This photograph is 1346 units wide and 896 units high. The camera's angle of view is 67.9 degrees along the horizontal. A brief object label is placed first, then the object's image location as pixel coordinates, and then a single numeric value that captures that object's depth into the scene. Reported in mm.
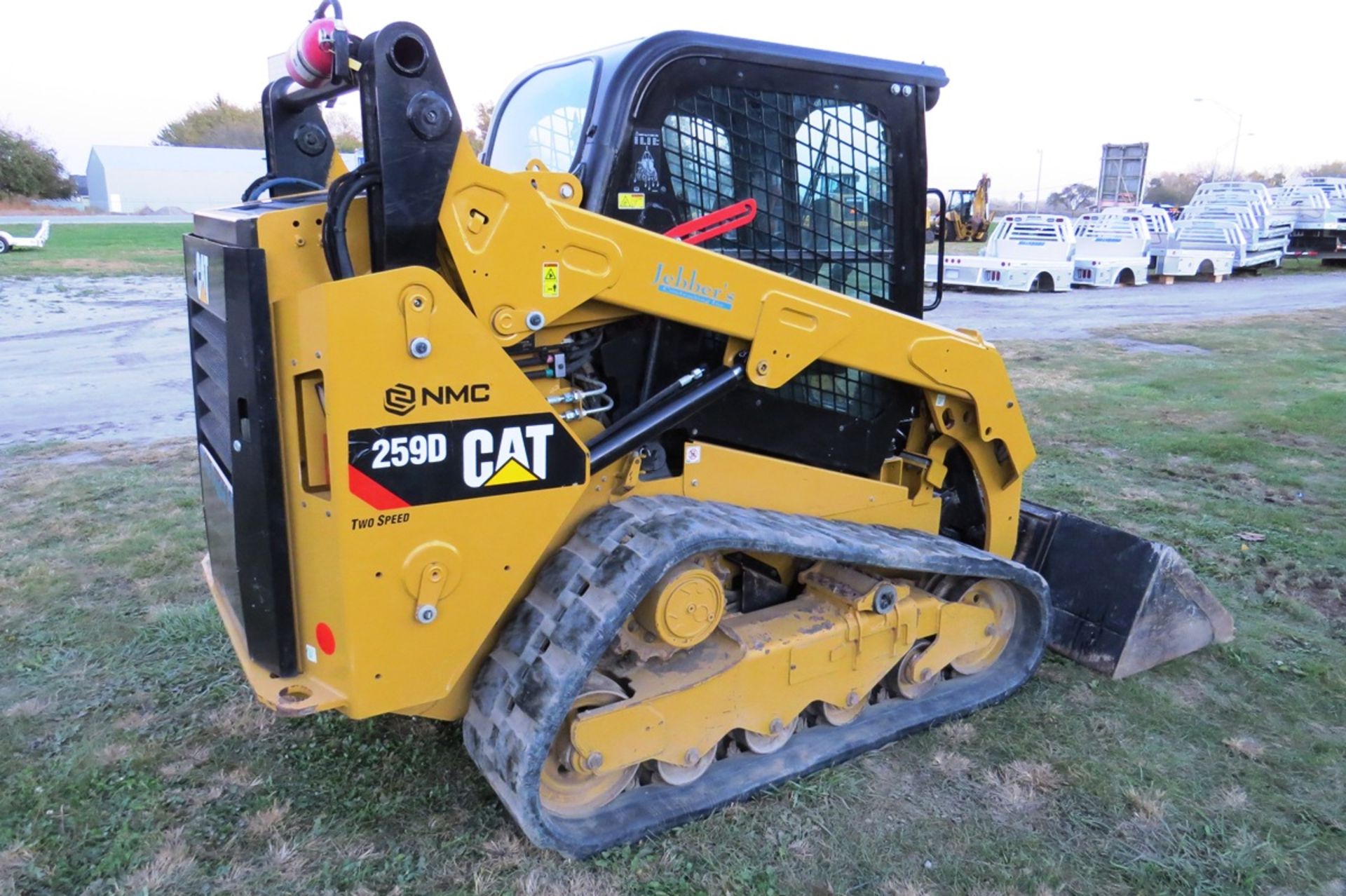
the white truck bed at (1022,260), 20103
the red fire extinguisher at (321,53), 2621
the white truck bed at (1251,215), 24984
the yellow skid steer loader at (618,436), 2699
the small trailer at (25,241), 25359
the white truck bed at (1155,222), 24797
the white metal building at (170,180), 62438
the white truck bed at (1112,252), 21953
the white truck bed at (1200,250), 23297
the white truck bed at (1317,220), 26125
